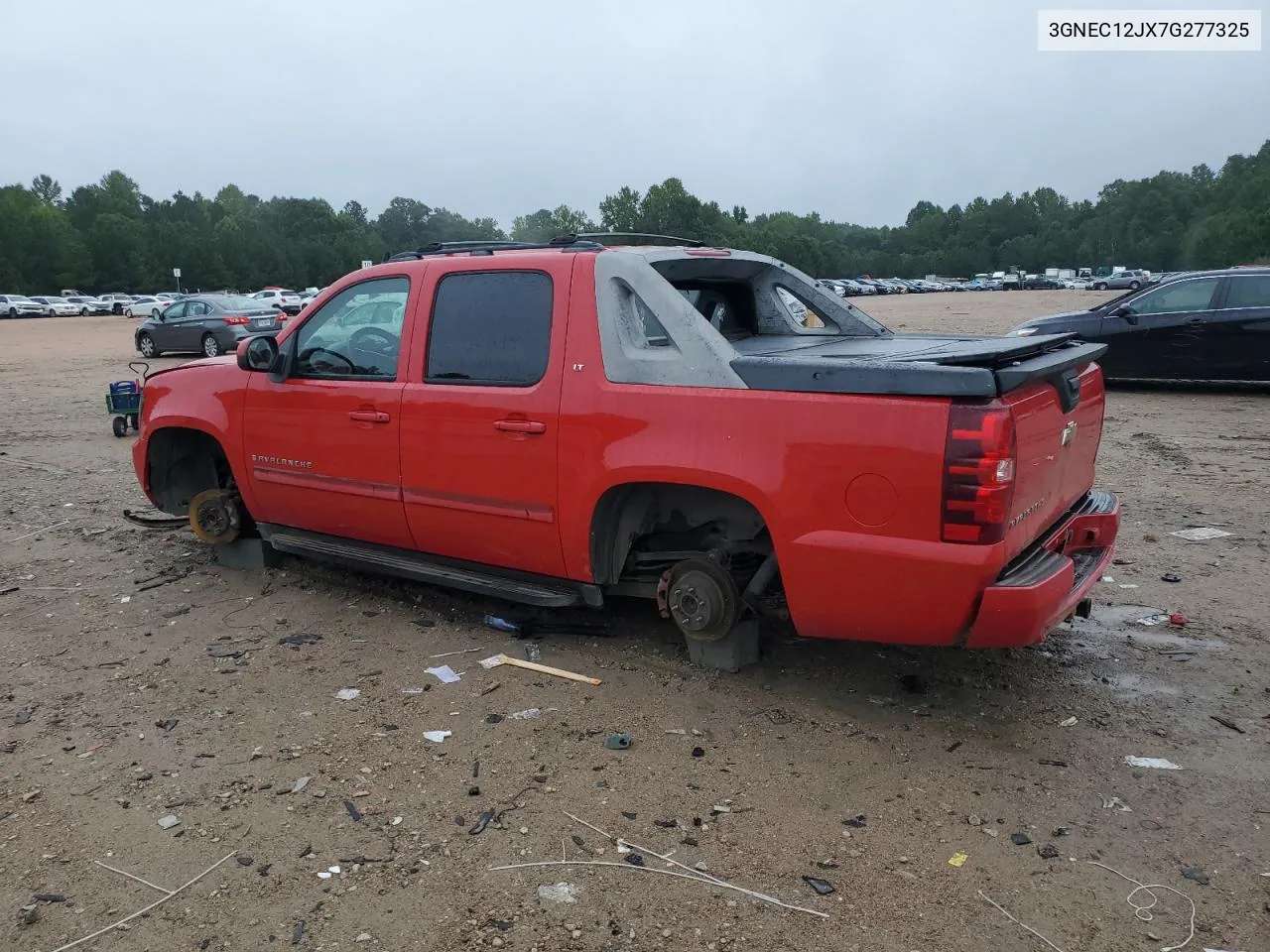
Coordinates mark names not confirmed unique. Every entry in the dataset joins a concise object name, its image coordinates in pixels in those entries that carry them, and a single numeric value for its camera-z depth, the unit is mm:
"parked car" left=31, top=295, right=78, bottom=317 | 60650
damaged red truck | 3309
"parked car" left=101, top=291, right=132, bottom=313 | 61166
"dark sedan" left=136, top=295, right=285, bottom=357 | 21641
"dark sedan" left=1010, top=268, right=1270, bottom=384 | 11430
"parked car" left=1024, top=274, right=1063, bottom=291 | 92562
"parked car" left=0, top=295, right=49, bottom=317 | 57594
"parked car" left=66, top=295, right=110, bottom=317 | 62031
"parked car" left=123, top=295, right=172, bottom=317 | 54094
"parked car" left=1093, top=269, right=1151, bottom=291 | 73694
